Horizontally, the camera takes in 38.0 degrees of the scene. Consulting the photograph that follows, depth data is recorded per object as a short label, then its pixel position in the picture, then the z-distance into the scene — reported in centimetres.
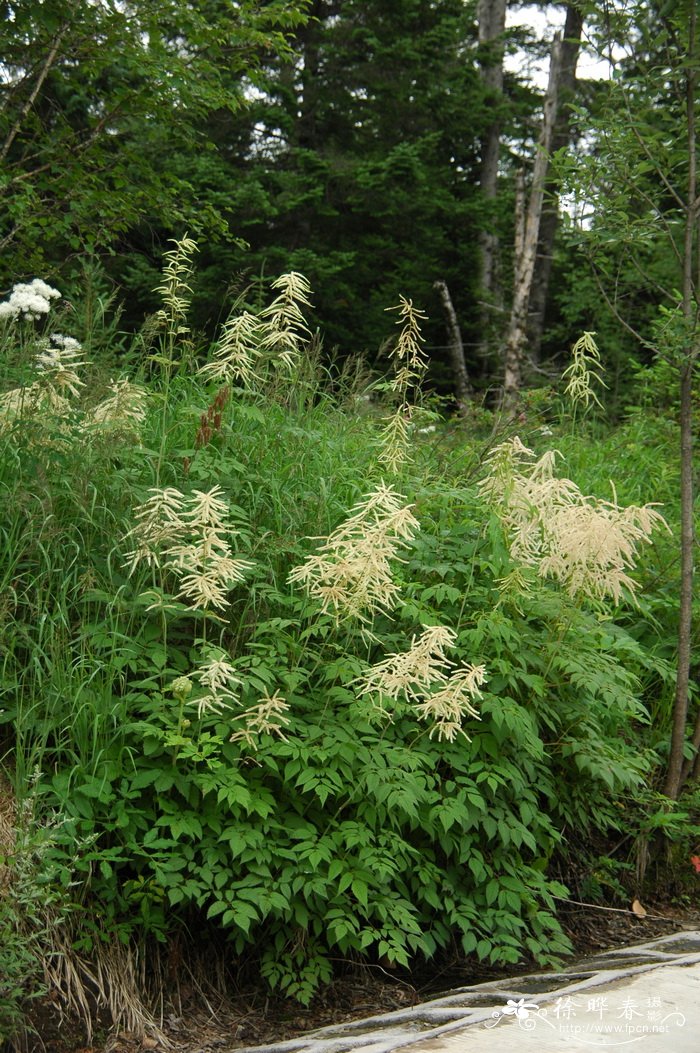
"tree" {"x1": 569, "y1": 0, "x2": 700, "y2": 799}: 500
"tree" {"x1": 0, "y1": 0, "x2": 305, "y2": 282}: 699
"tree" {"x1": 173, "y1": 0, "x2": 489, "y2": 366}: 1527
